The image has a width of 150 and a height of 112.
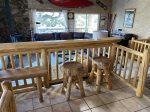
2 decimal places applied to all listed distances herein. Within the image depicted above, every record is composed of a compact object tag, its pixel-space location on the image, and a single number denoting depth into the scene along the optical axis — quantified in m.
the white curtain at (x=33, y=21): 6.06
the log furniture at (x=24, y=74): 1.69
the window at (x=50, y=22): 6.36
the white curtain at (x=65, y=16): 6.49
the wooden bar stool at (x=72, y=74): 1.94
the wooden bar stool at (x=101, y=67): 2.18
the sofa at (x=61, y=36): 5.88
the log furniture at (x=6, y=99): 0.78
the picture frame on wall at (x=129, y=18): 5.63
